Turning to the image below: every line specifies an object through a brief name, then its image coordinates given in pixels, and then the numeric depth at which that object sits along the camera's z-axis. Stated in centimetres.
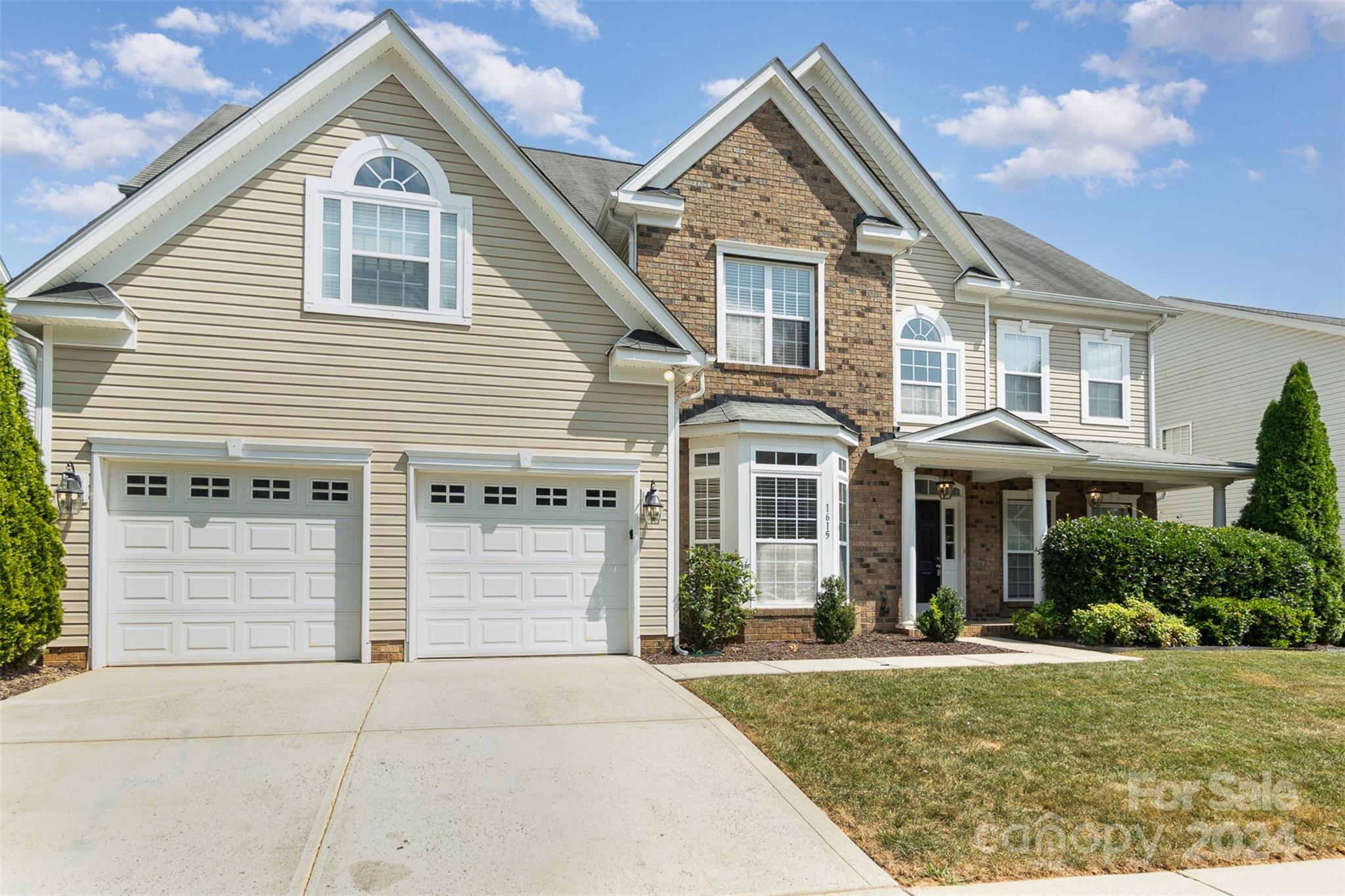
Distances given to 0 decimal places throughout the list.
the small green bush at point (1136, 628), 1245
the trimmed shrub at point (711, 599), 1132
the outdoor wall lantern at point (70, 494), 904
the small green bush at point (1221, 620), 1289
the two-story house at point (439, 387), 949
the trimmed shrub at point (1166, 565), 1324
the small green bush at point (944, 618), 1277
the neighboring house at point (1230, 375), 1883
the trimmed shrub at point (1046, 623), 1354
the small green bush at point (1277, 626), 1312
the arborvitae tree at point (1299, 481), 1451
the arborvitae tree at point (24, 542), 832
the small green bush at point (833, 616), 1230
